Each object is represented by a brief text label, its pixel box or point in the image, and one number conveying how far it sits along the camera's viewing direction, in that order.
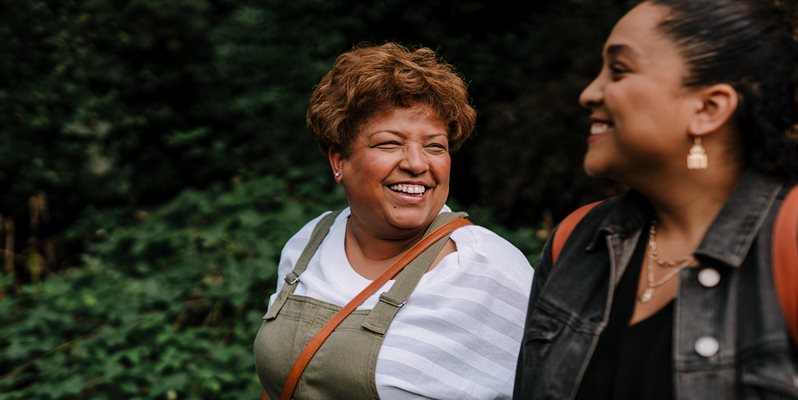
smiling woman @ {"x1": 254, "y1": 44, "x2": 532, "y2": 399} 2.23
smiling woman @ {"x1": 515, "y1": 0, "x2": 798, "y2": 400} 1.40
